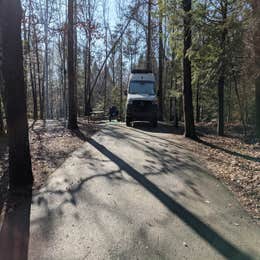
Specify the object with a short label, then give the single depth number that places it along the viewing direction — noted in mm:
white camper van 14594
